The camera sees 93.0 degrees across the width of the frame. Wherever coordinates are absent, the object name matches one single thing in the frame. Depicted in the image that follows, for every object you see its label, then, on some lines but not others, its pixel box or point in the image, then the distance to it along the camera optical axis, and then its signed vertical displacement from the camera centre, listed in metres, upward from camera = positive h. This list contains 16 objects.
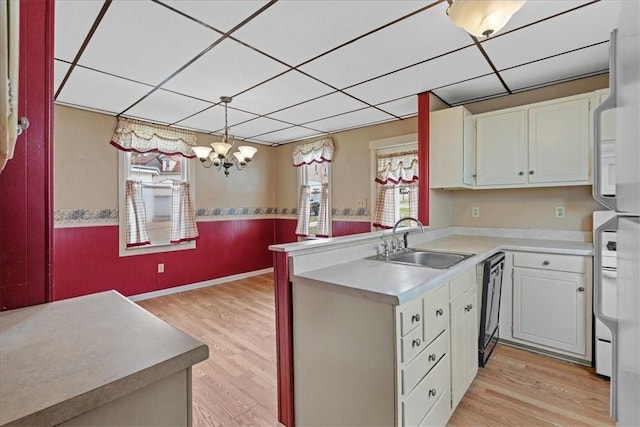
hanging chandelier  3.14 +0.65
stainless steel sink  2.14 -0.34
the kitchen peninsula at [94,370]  0.52 -0.31
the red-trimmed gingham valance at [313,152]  4.70 +0.96
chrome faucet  2.23 -0.21
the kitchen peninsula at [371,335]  1.31 -0.61
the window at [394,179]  3.90 +0.43
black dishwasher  2.17 -0.70
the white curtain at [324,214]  4.79 -0.03
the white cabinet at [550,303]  2.29 -0.73
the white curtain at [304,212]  4.98 +0.00
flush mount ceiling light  1.37 +0.92
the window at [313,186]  4.78 +0.42
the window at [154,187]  3.78 +0.33
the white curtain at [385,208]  4.06 +0.05
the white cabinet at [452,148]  2.88 +0.62
